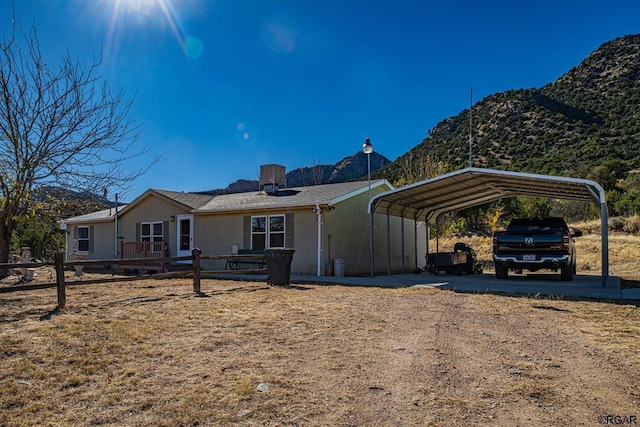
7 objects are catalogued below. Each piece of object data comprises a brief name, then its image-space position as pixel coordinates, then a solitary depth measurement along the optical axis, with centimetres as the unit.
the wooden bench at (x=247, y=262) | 1501
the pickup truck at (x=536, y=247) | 1156
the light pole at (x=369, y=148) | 1370
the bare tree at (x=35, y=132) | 943
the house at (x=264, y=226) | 1477
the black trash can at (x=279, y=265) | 1134
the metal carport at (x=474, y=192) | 1114
